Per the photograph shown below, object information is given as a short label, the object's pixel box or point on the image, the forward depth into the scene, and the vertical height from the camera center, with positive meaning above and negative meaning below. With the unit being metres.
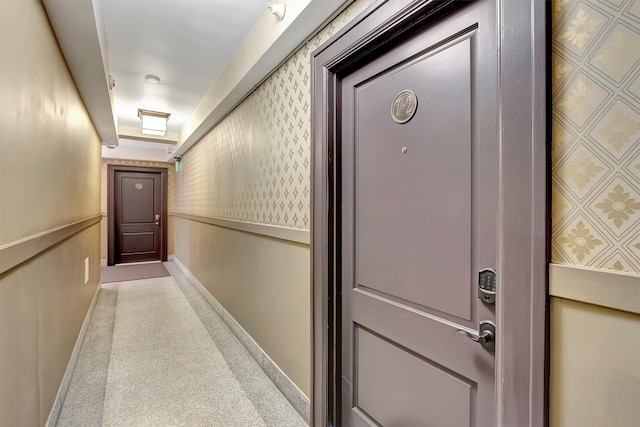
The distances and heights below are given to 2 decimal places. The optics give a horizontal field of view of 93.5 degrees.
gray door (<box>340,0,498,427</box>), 0.98 -0.05
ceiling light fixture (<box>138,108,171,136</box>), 3.89 +1.17
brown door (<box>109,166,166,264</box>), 6.39 -0.16
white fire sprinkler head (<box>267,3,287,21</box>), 1.71 +1.14
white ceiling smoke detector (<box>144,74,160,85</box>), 3.05 +1.34
